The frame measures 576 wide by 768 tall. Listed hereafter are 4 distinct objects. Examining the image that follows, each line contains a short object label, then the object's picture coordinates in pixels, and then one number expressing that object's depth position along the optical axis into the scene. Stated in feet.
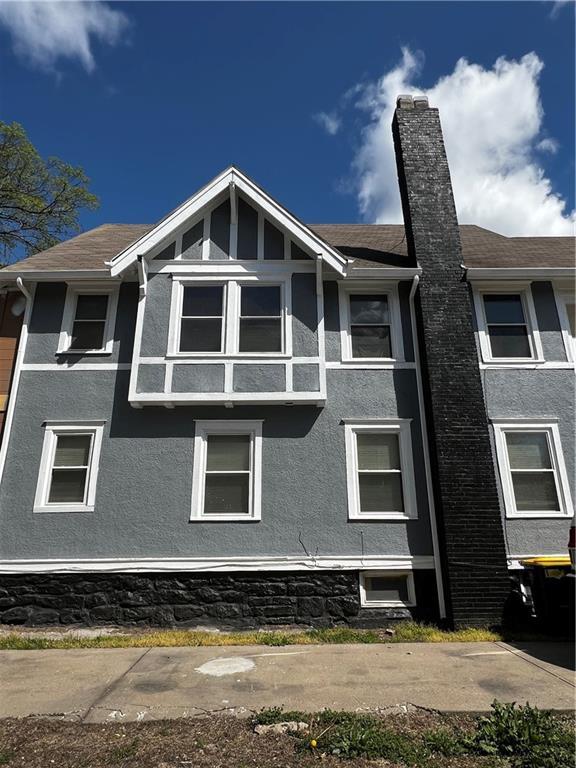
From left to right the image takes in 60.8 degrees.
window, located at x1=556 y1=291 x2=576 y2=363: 31.09
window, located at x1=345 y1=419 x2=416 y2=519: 27.86
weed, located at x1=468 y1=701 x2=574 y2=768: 11.43
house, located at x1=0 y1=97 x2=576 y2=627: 26.14
